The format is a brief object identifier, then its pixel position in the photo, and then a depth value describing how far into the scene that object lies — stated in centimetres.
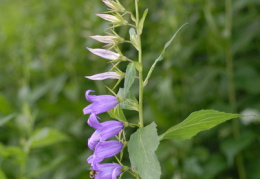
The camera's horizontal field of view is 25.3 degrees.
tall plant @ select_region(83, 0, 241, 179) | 42
